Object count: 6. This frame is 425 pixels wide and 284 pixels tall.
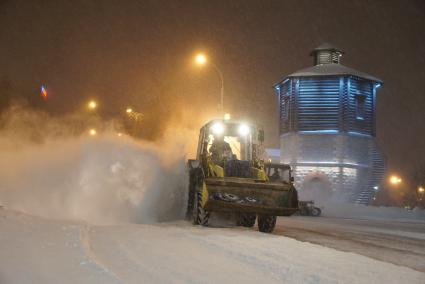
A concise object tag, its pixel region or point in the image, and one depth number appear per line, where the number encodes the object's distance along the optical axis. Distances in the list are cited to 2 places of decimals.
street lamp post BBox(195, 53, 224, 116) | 31.65
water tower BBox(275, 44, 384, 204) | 46.50
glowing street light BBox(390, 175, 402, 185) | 87.70
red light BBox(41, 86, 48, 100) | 61.48
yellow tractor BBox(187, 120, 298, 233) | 13.21
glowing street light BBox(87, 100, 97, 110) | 53.24
